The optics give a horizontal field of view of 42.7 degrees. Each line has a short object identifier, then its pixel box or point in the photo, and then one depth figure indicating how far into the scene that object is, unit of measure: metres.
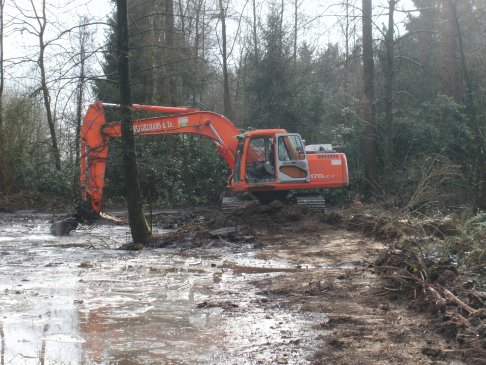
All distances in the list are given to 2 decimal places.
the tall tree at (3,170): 24.92
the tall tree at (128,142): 12.66
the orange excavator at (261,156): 17.27
